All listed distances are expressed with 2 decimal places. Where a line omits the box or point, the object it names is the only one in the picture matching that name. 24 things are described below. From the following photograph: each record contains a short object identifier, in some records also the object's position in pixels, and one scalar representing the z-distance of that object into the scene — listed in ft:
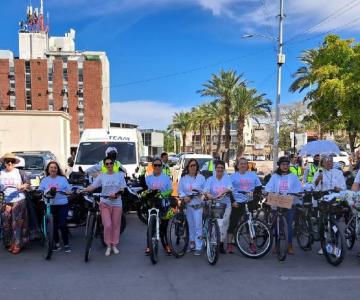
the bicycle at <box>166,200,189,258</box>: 24.35
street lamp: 76.56
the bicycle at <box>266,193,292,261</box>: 23.35
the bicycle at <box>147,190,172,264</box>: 22.68
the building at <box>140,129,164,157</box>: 265.40
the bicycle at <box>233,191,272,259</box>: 23.67
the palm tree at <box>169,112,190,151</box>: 249.28
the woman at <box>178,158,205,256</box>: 24.49
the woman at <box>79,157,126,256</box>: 24.20
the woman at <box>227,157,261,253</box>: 25.95
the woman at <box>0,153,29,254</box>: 25.16
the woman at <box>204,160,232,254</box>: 24.66
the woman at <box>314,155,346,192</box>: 26.78
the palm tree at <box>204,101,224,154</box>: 160.88
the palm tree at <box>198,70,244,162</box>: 130.11
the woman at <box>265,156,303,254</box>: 24.95
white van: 46.30
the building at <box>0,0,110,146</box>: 262.06
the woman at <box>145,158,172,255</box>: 24.66
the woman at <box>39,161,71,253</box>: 25.12
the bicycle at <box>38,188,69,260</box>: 23.49
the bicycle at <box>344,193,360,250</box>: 23.48
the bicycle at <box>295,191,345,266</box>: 22.20
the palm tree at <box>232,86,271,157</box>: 129.79
